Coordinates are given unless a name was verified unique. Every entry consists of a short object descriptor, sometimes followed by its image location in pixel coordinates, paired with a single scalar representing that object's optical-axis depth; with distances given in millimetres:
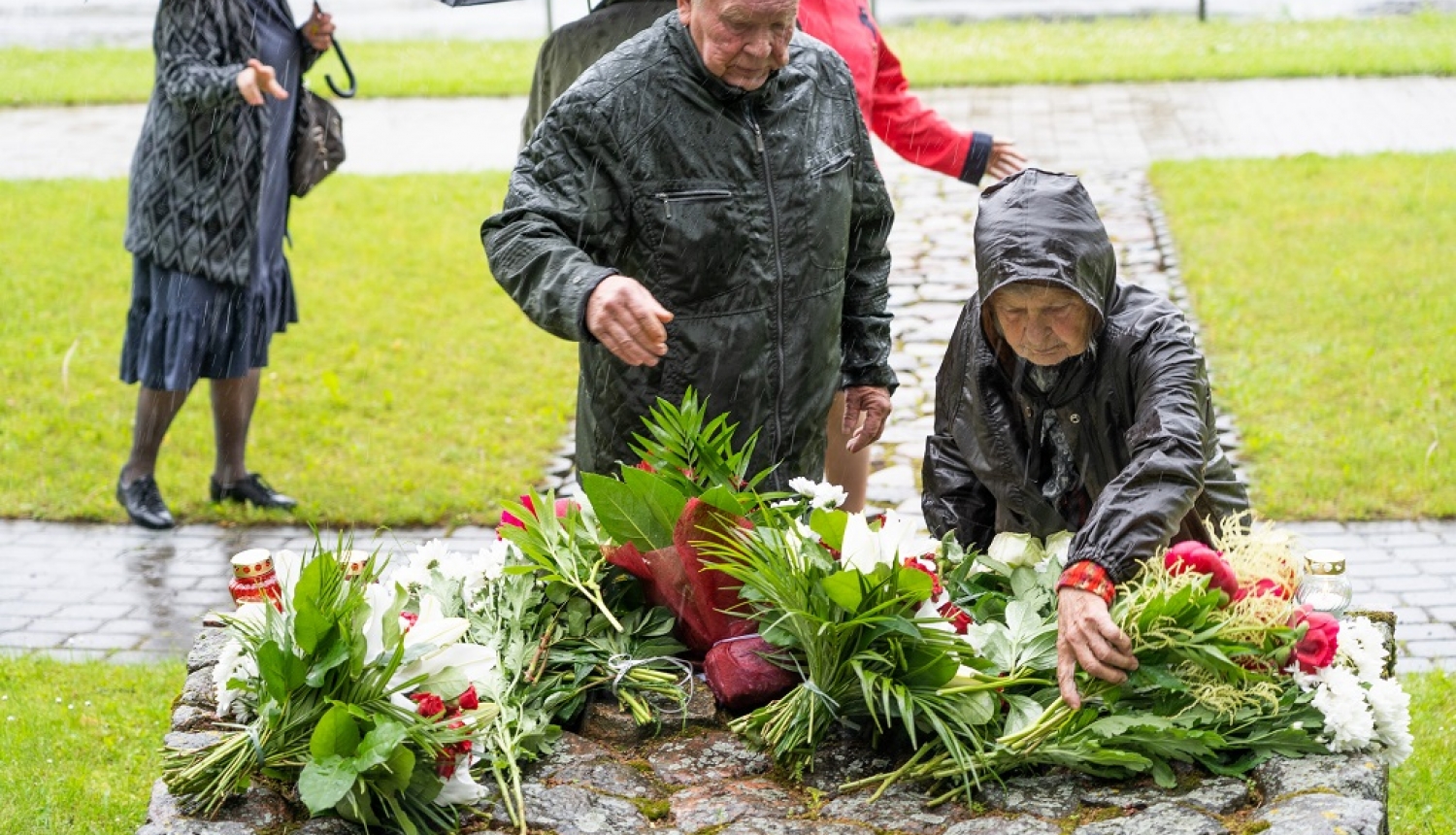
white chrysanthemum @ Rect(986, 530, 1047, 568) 3416
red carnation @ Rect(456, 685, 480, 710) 2937
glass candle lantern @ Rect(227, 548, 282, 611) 3312
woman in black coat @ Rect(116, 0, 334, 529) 6328
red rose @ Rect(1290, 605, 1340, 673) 2986
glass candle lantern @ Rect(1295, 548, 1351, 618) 3361
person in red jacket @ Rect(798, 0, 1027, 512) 5320
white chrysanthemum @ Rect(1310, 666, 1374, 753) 2889
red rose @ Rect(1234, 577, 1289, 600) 3005
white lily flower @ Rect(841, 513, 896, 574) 2979
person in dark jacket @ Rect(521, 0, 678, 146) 5016
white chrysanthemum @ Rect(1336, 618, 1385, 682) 3043
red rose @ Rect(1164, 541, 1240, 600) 2980
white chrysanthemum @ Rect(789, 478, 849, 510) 3258
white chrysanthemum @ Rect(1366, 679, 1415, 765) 2938
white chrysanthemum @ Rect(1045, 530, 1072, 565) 3404
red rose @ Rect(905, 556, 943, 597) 3043
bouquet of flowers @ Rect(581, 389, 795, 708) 3127
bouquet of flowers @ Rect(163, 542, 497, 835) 2746
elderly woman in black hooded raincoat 3057
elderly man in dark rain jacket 3719
